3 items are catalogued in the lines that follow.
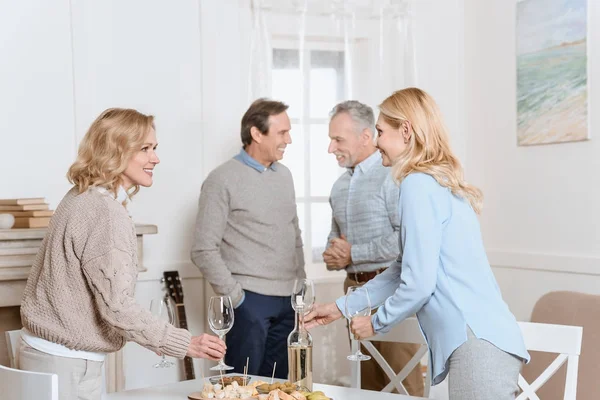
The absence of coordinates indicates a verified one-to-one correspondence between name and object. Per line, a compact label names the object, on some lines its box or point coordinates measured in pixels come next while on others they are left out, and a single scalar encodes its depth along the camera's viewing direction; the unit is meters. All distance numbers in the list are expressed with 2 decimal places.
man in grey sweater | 3.73
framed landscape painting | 4.04
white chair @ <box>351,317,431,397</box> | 2.82
